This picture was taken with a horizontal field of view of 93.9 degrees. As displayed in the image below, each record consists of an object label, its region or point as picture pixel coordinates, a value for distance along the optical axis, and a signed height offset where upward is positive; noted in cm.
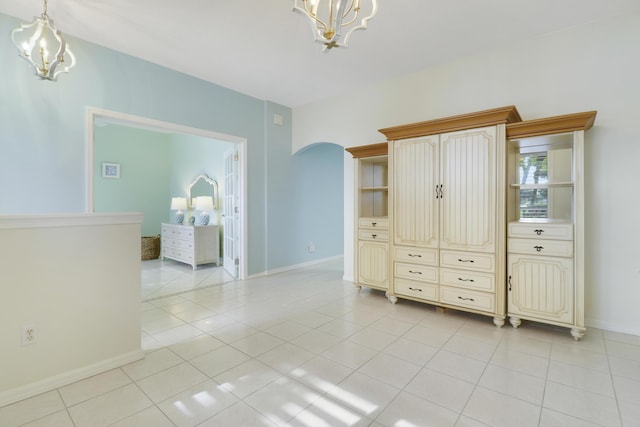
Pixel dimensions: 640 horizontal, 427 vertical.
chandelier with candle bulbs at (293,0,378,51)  163 +107
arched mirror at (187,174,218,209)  602 +50
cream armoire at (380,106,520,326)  272 +1
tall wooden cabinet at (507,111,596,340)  242 -8
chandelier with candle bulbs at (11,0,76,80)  213 +121
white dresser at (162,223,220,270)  528 -58
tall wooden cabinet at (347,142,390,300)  358 -7
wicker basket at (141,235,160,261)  612 -73
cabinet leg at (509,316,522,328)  269 -99
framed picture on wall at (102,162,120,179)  593 +86
